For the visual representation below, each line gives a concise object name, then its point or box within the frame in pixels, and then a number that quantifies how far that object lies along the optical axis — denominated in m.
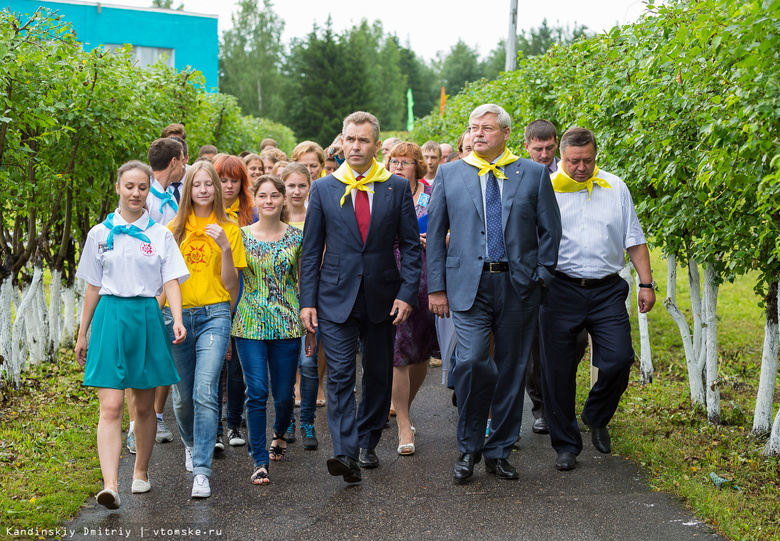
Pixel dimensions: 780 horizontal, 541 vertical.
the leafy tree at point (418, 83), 100.81
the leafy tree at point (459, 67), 110.69
